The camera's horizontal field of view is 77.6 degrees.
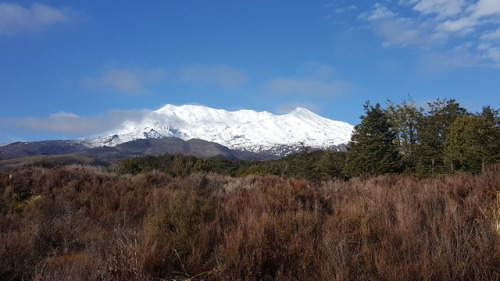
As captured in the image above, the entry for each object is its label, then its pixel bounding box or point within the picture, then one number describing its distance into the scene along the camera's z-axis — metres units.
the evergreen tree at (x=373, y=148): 31.91
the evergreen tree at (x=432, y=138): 32.91
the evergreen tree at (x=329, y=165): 40.22
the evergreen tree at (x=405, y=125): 37.03
